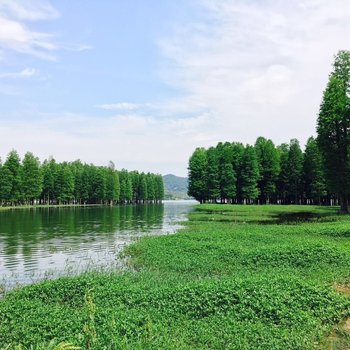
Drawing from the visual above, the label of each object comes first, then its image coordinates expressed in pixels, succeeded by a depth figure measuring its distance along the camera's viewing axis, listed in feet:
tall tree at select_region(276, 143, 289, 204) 349.00
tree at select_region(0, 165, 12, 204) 351.87
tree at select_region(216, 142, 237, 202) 352.08
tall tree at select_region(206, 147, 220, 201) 364.79
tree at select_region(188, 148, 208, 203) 396.16
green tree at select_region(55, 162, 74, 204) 437.58
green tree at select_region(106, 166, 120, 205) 512.22
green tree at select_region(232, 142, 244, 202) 357.41
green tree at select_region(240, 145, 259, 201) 340.59
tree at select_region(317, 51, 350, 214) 182.19
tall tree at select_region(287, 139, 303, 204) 337.52
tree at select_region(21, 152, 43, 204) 382.20
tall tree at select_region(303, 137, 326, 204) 310.86
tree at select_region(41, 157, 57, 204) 428.97
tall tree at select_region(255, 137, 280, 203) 352.49
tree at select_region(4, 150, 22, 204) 362.74
